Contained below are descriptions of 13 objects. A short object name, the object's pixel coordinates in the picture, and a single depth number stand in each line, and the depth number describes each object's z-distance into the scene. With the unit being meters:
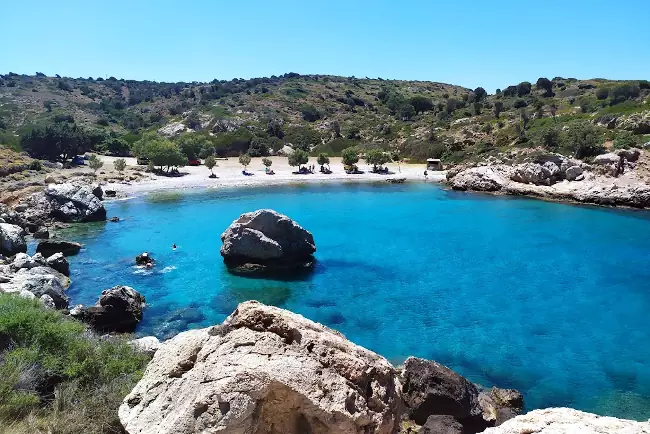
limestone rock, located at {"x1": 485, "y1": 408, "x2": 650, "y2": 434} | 5.43
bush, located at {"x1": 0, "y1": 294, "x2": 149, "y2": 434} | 8.30
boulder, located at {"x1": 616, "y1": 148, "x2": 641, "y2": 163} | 50.16
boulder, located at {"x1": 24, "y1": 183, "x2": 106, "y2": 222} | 40.72
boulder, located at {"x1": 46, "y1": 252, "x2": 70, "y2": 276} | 27.48
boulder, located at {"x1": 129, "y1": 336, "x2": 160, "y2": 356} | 14.55
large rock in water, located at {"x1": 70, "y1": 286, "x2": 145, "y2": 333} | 20.92
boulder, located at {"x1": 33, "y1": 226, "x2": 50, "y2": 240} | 35.06
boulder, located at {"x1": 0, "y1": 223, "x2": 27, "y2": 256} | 29.38
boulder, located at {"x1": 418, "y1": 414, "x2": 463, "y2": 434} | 12.27
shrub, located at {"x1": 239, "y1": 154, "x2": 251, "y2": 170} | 72.31
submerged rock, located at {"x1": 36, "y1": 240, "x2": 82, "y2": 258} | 31.64
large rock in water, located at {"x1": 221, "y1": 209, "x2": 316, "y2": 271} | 29.17
